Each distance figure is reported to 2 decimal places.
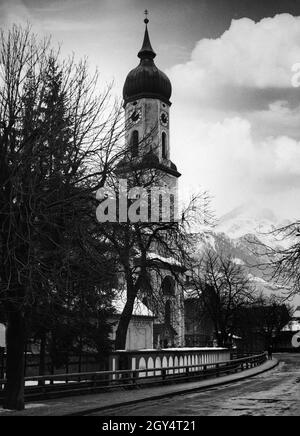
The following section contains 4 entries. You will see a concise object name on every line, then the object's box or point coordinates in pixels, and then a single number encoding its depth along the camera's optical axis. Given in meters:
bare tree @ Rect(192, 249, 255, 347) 54.49
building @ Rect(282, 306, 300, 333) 110.21
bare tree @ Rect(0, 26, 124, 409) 13.34
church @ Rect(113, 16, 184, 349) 66.75
